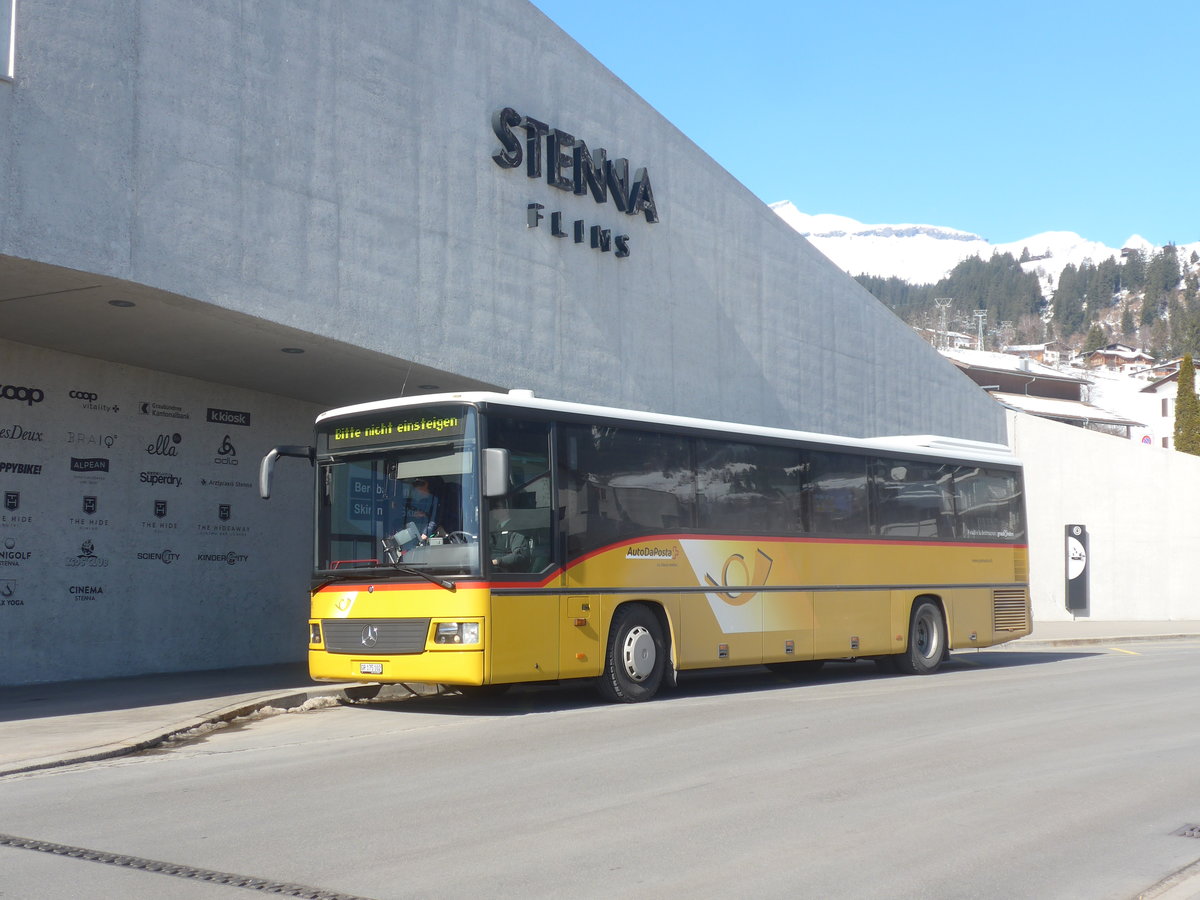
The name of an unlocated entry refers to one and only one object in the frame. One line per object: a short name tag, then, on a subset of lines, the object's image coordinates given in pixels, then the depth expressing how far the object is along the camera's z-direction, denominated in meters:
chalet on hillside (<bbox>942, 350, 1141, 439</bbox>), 77.88
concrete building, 12.19
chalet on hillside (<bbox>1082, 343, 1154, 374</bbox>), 174.55
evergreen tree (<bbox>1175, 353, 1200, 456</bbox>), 78.68
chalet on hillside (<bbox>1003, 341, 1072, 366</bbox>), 142.51
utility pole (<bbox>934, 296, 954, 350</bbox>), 110.16
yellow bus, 11.82
